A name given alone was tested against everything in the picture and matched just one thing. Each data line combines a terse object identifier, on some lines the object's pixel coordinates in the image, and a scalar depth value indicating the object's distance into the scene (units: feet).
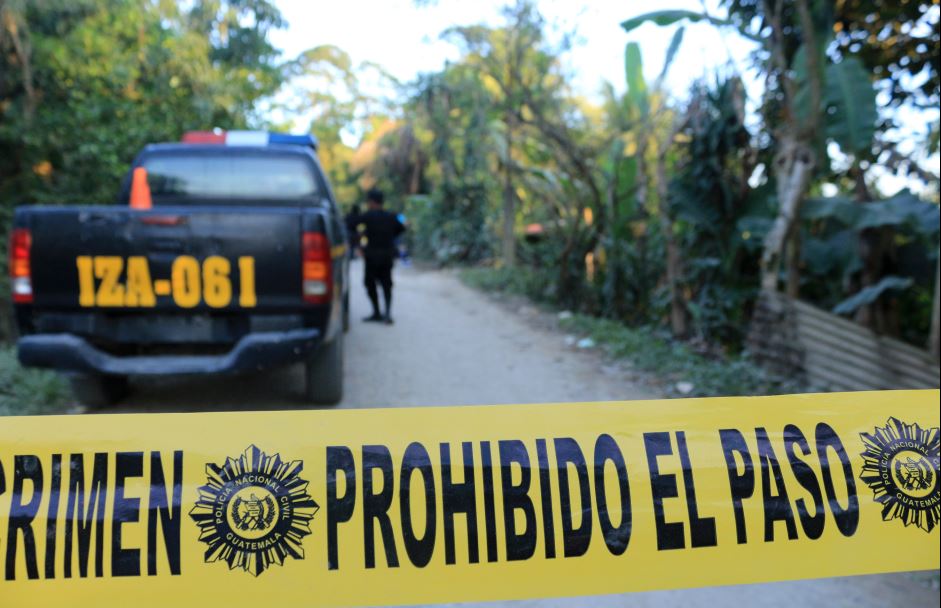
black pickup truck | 14.12
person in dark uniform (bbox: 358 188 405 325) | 29.58
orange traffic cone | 18.01
